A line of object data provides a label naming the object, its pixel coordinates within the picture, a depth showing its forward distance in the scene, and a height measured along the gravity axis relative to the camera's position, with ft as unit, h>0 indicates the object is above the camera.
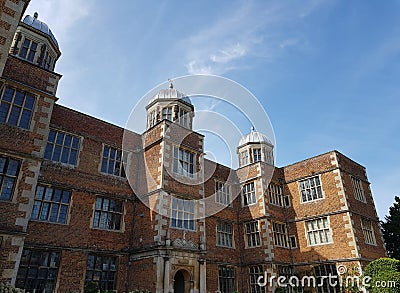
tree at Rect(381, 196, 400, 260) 74.84 +12.08
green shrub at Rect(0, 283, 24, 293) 25.40 -0.29
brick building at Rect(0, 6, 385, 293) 37.29 +12.70
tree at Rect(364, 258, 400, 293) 48.44 +0.95
